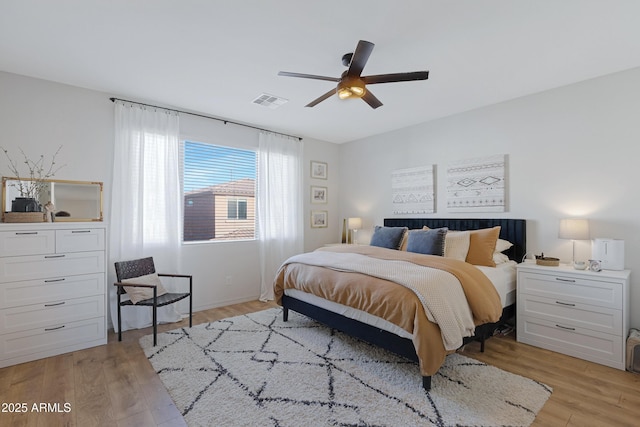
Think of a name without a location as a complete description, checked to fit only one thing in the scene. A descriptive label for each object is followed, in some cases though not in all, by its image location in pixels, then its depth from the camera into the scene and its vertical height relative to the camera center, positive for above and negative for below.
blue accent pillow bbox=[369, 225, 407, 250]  3.88 -0.33
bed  2.17 -0.78
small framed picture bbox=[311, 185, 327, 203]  5.51 +0.36
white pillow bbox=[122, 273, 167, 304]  3.15 -0.81
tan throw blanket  2.14 -0.70
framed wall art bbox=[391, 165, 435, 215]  4.46 +0.35
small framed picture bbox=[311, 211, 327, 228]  5.52 -0.11
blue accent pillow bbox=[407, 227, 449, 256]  3.43 -0.34
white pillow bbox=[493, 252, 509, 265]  3.39 -0.52
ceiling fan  2.19 +1.07
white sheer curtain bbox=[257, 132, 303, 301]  4.75 +0.18
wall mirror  2.94 +0.19
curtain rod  3.59 +1.36
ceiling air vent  3.55 +1.39
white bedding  2.48 -0.88
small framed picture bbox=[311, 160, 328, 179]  5.51 +0.82
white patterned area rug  1.94 -1.32
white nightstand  2.57 -0.92
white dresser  2.63 -0.70
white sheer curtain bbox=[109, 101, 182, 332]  3.47 +0.23
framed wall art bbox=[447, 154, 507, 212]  3.73 +0.37
